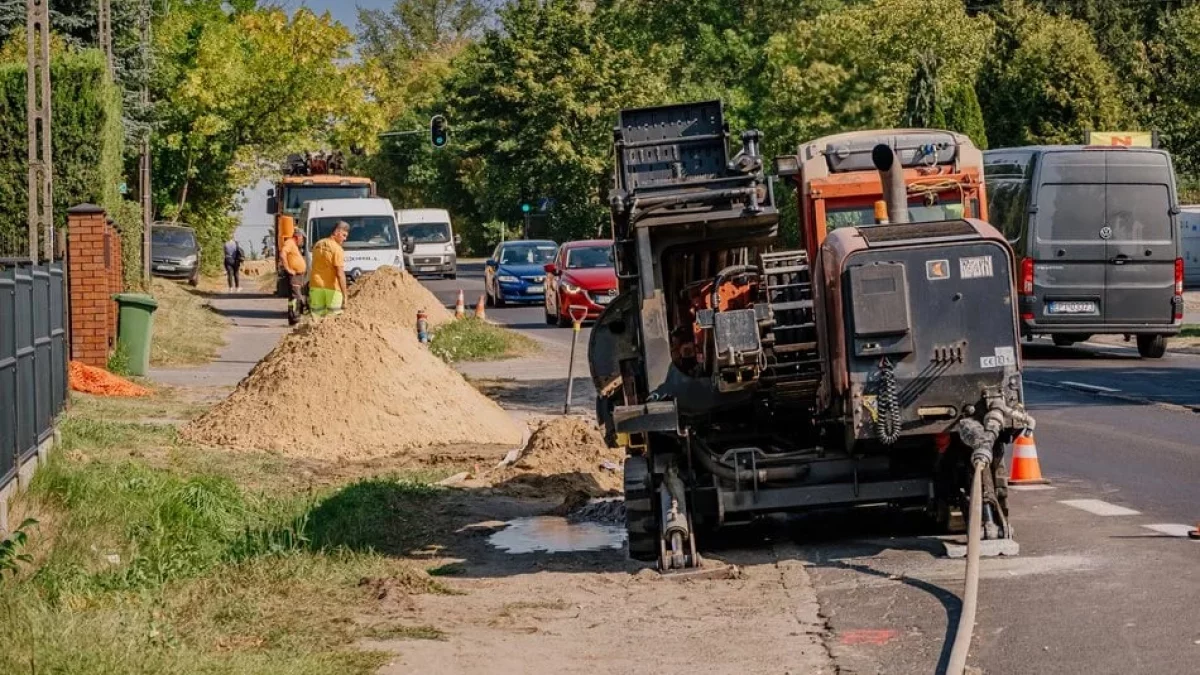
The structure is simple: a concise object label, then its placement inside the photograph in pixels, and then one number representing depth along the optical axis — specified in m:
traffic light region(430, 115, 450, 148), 52.12
